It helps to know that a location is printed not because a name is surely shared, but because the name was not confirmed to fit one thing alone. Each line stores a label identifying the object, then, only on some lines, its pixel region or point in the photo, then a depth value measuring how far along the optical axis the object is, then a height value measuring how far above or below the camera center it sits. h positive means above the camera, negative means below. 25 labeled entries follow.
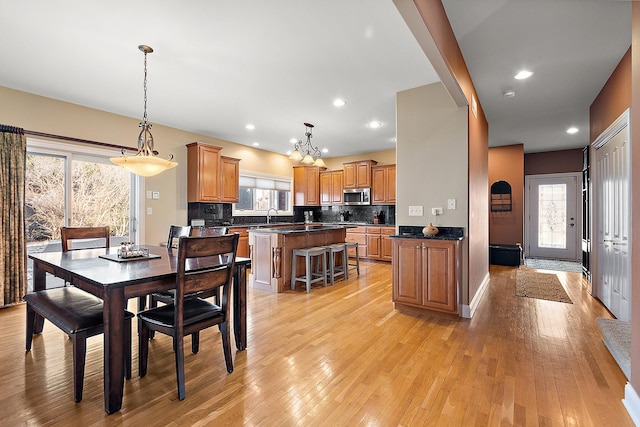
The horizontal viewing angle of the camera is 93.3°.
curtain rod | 3.84 +1.04
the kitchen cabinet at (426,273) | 3.19 -0.66
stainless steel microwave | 7.27 +0.43
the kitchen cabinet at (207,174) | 5.51 +0.74
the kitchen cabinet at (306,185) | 8.06 +0.76
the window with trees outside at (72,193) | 3.99 +0.30
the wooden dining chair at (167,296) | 2.74 -0.77
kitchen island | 4.31 -0.60
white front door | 7.32 -0.08
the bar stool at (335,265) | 4.75 -0.81
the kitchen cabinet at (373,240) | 6.79 -0.63
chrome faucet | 7.47 -0.06
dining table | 1.71 -0.44
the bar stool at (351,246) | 5.17 -0.58
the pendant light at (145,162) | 2.73 +0.48
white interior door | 2.98 -0.10
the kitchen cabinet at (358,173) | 7.22 +0.97
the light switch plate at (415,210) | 3.65 +0.03
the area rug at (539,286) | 4.13 -1.13
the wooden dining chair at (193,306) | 1.87 -0.66
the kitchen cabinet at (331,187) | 7.81 +0.69
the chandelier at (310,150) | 4.66 +1.51
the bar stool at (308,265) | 4.30 -0.77
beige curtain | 3.56 -0.01
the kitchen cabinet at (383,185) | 6.93 +0.65
